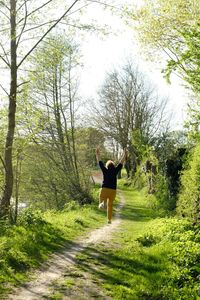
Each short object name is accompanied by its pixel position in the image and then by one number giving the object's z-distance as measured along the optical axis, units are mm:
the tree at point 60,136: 24859
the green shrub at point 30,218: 12693
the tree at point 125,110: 47781
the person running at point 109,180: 11453
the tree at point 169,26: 12090
